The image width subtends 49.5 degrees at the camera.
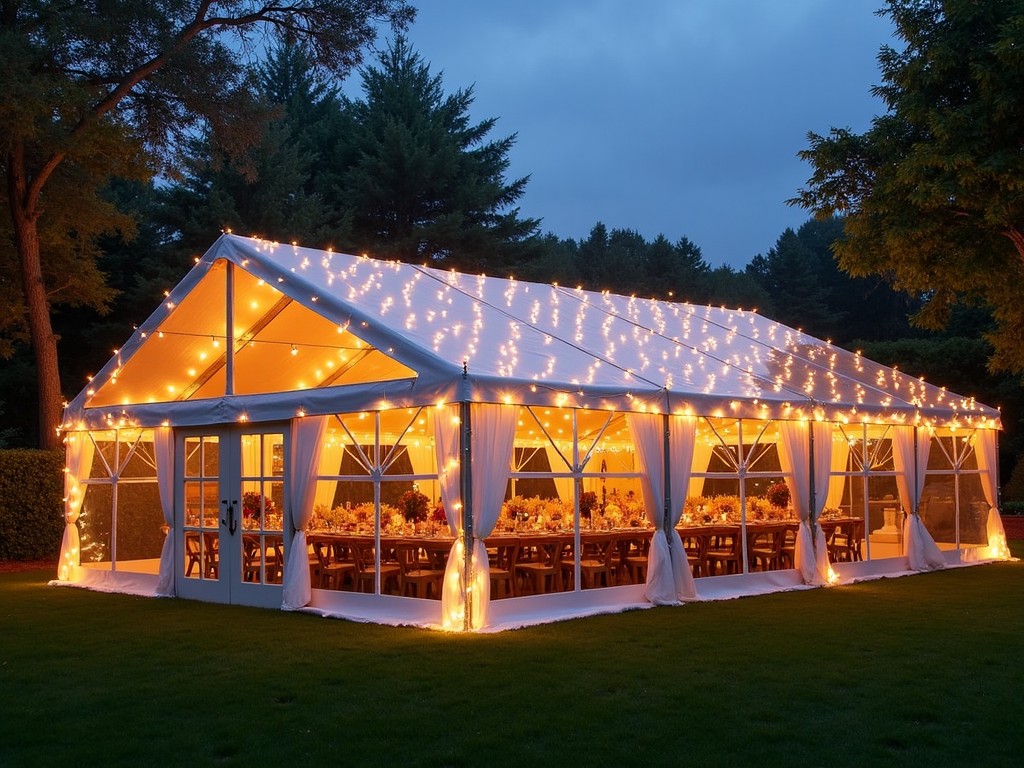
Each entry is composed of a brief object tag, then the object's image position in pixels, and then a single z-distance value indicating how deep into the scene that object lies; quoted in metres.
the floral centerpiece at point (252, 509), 11.28
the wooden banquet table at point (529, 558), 10.45
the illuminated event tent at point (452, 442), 9.83
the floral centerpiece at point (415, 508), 11.44
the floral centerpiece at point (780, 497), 14.09
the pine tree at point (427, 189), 27.06
